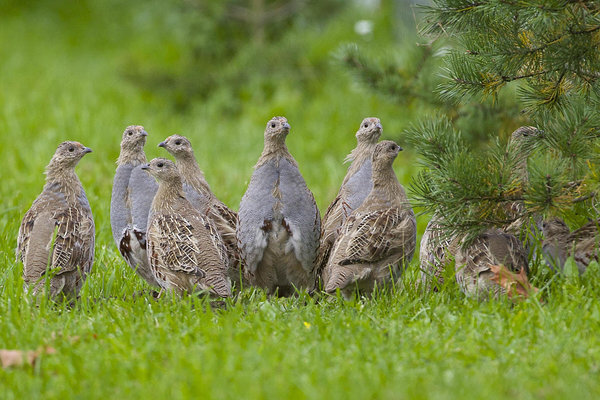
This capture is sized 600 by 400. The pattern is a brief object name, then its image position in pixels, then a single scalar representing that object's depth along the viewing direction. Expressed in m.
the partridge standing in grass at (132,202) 11.66
